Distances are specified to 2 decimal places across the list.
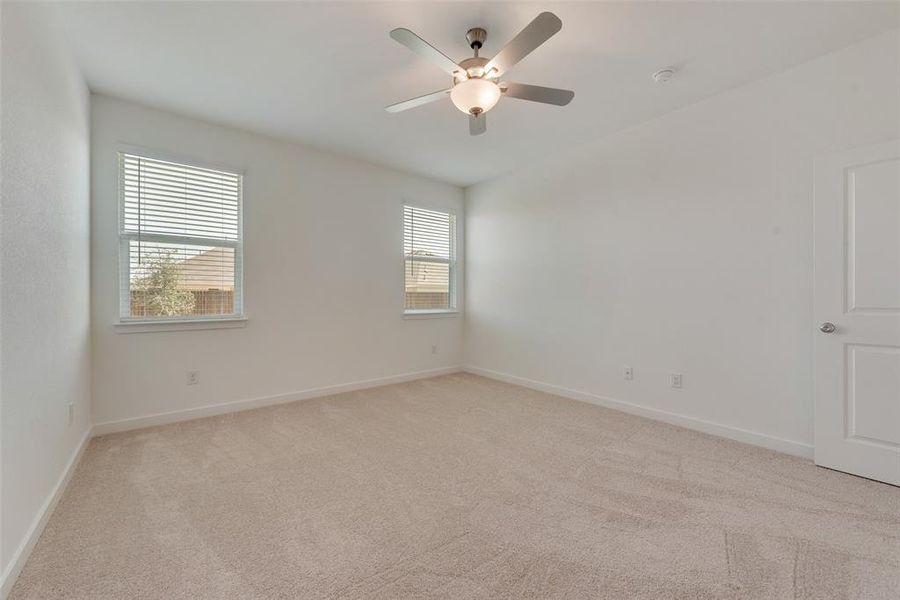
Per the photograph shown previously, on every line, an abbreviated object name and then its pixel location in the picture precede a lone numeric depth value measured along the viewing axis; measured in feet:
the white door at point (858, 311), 7.20
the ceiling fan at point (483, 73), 5.81
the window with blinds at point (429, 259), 15.81
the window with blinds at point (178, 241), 9.95
